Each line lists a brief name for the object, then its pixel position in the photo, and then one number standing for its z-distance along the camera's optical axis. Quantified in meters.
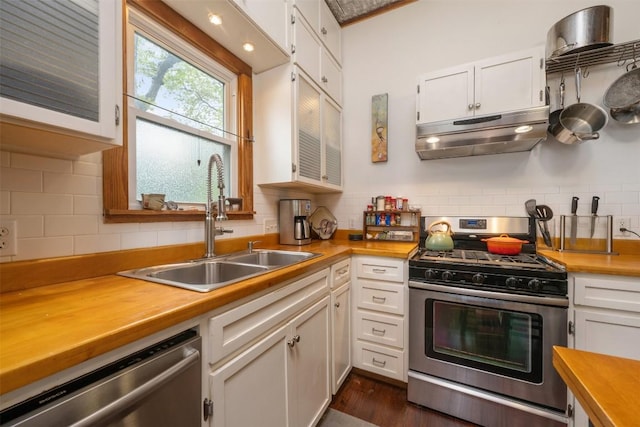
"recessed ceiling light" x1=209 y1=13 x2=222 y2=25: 1.38
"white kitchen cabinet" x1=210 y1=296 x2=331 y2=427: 0.85
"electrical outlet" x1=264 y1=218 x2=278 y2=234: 2.03
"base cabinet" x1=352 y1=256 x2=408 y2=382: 1.71
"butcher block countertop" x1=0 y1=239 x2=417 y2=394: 0.47
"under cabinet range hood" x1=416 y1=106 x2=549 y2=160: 1.65
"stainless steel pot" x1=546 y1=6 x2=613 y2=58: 1.50
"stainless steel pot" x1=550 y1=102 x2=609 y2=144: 1.73
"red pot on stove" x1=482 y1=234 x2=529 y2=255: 1.78
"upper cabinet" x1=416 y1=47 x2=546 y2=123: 1.66
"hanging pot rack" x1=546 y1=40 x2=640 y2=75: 1.64
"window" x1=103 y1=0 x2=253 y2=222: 1.24
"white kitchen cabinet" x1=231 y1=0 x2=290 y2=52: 1.39
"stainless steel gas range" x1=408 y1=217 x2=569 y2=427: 1.35
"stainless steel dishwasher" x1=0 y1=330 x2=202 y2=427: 0.47
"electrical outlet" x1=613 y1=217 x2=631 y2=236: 1.73
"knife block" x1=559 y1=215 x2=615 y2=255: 1.76
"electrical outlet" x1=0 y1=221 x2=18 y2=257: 0.84
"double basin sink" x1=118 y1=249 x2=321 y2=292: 1.05
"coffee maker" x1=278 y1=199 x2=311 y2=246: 2.06
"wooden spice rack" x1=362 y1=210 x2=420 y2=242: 2.26
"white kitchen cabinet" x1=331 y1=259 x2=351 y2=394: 1.60
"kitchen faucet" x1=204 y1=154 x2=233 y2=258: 1.41
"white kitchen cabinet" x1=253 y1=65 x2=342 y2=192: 1.81
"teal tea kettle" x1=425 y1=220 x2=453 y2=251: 1.92
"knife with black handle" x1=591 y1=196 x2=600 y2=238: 1.75
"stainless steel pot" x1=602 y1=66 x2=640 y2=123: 1.65
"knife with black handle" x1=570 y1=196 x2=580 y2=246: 1.80
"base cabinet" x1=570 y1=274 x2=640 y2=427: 1.25
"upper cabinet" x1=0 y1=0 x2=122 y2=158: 0.64
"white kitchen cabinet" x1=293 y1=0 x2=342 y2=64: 1.90
